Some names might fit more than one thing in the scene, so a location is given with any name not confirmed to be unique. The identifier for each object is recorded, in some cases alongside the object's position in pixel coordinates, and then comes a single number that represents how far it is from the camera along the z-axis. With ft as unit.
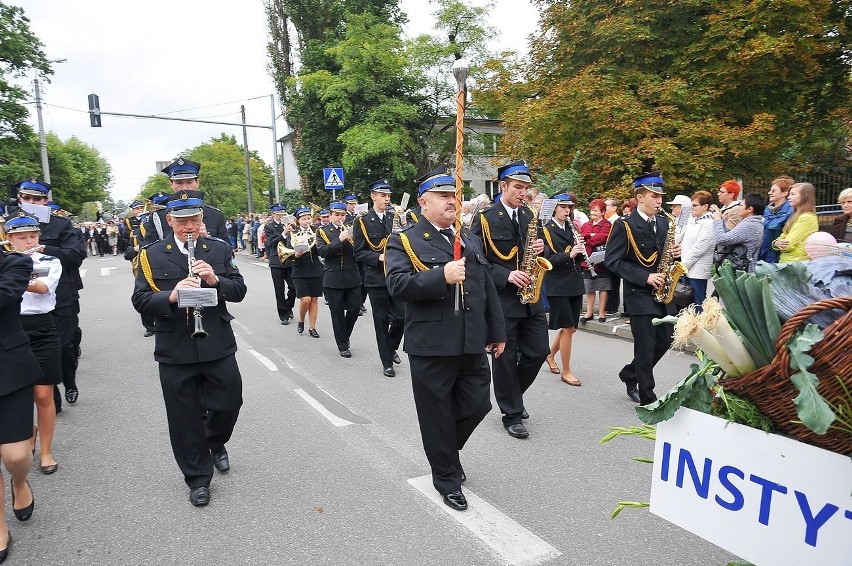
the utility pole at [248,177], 115.49
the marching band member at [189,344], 13.48
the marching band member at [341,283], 28.45
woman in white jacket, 28.02
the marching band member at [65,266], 21.03
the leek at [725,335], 6.10
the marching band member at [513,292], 17.47
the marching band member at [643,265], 18.81
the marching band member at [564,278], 22.15
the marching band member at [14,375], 11.72
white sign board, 5.45
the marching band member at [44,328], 15.24
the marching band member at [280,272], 37.86
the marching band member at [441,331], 12.78
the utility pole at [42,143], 103.30
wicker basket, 5.28
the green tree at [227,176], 197.57
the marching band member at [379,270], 25.16
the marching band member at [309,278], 33.12
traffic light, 72.28
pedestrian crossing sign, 61.67
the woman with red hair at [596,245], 34.01
